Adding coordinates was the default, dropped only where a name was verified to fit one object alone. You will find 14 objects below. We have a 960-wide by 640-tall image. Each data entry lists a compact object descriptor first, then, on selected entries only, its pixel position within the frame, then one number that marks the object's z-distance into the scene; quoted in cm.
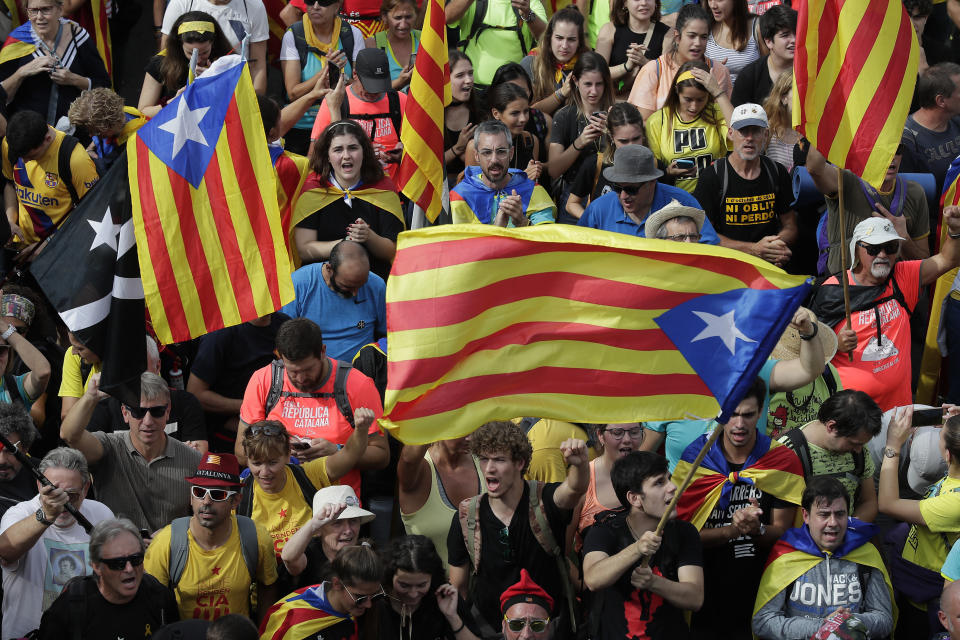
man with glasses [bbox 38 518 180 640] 1434
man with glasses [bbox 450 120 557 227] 2050
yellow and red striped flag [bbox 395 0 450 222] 2009
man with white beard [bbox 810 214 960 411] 1881
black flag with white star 1460
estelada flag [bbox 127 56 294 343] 1512
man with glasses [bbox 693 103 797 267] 2103
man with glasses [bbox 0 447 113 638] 1491
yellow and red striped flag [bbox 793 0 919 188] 1755
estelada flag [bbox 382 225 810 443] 1309
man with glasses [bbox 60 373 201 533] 1662
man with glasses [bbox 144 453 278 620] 1511
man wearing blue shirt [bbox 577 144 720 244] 1973
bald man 1920
